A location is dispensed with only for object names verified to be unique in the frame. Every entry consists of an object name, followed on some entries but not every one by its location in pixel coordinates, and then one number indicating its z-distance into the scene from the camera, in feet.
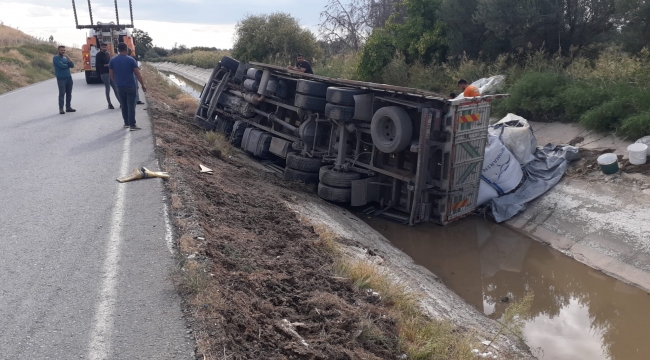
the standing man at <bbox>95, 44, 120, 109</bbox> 46.19
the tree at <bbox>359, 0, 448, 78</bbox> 57.67
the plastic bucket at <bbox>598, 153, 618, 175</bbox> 29.66
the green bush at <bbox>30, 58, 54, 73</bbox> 109.50
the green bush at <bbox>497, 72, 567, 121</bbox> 37.99
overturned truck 27.81
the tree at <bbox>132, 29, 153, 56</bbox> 242.37
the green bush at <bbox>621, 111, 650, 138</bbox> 30.25
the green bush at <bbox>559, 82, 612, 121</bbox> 35.14
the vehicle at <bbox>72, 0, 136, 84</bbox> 72.28
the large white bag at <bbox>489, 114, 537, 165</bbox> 33.81
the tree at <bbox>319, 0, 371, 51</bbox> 87.71
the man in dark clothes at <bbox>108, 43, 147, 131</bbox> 34.01
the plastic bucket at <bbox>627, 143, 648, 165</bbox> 28.86
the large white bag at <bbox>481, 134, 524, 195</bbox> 32.12
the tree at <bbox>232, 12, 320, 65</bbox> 101.96
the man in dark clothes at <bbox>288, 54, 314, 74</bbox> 45.37
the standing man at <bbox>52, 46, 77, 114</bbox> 41.91
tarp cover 31.07
